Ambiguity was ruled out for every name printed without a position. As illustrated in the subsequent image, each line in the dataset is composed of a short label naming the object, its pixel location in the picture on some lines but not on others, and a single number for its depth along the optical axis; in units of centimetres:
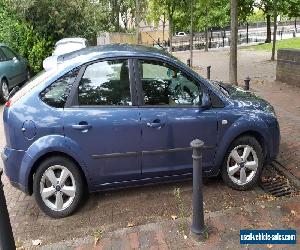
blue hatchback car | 276
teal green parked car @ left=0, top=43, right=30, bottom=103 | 728
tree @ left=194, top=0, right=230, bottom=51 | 1829
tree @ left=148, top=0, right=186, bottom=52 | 1240
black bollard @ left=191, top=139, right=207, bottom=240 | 236
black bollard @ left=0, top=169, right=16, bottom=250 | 192
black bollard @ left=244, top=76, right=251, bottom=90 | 483
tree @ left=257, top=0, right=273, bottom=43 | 1772
